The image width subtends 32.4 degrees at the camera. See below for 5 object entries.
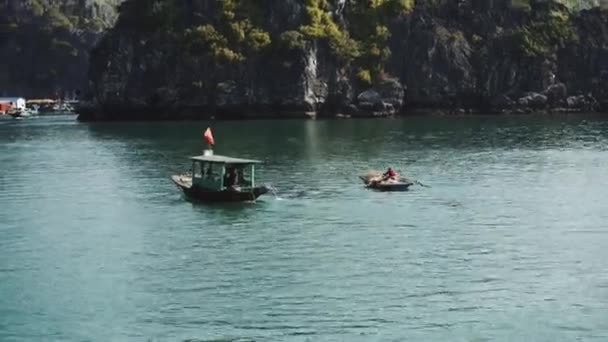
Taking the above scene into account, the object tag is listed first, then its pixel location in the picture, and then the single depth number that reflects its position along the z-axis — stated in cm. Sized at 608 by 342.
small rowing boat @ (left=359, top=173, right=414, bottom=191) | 7256
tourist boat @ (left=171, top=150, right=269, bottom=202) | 6669
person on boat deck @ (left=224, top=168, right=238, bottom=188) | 6819
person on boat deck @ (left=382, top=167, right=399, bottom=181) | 7357
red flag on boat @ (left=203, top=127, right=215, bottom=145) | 7410
